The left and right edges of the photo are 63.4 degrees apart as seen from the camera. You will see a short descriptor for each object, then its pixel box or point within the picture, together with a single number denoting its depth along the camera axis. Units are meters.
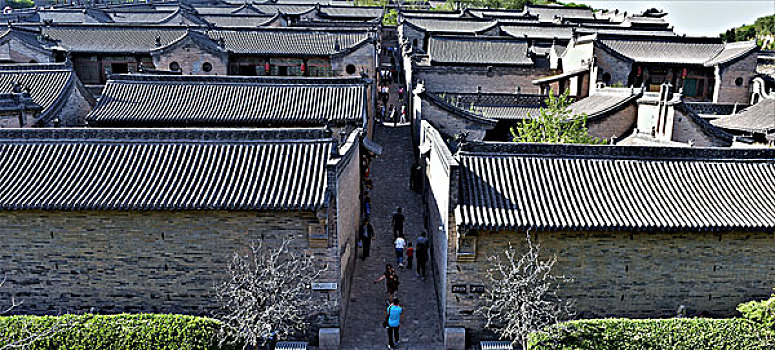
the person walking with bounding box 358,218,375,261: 21.41
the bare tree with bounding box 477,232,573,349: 14.66
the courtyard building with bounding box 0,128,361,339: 15.38
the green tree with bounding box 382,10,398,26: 74.25
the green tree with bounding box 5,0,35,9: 92.12
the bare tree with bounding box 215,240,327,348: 14.65
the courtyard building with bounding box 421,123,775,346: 15.06
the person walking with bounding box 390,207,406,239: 22.69
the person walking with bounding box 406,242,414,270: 20.78
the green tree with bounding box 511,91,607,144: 25.12
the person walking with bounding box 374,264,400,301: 18.41
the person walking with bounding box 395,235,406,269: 20.89
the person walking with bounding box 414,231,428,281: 20.00
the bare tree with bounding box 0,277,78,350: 13.67
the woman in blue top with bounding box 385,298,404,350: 15.73
